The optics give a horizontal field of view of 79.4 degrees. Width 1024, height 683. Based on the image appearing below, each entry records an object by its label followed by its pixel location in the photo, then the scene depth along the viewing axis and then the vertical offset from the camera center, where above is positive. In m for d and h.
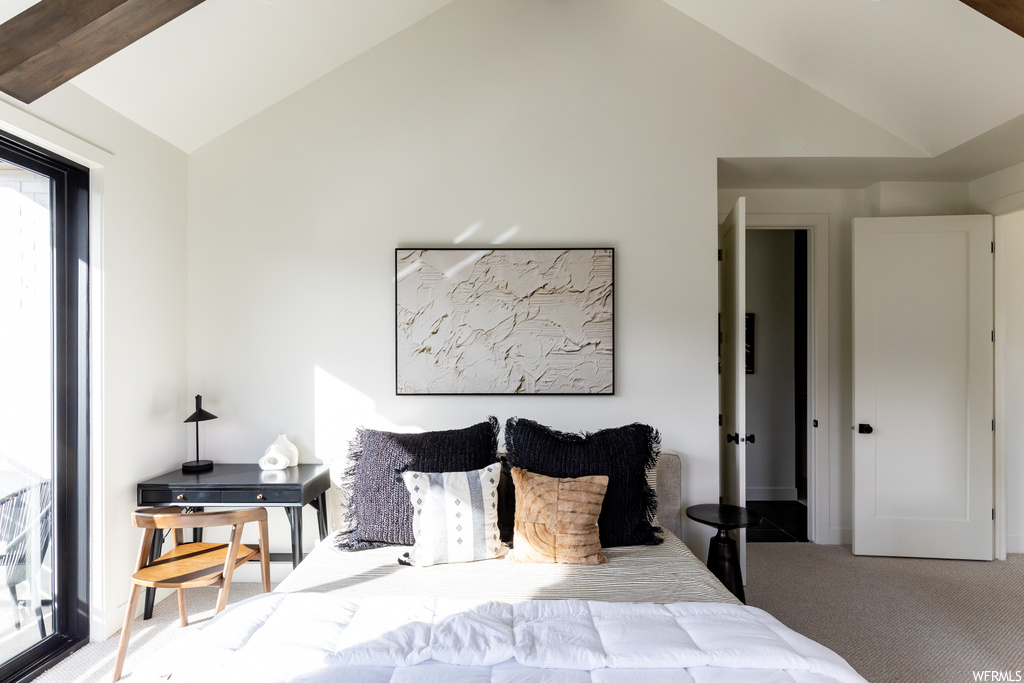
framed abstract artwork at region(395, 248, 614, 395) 3.24 +0.16
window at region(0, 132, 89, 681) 2.36 -0.23
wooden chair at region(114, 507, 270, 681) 2.27 -0.87
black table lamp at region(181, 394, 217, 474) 3.06 -0.58
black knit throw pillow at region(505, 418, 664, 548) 2.70 -0.51
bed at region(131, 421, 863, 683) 1.54 -0.80
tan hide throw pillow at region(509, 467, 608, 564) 2.49 -0.71
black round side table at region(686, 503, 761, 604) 2.82 -0.95
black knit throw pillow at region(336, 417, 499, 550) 2.68 -0.53
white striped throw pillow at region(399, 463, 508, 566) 2.51 -0.70
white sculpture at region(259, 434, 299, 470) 3.13 -0.55
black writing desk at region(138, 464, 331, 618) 2.85 -0.67
